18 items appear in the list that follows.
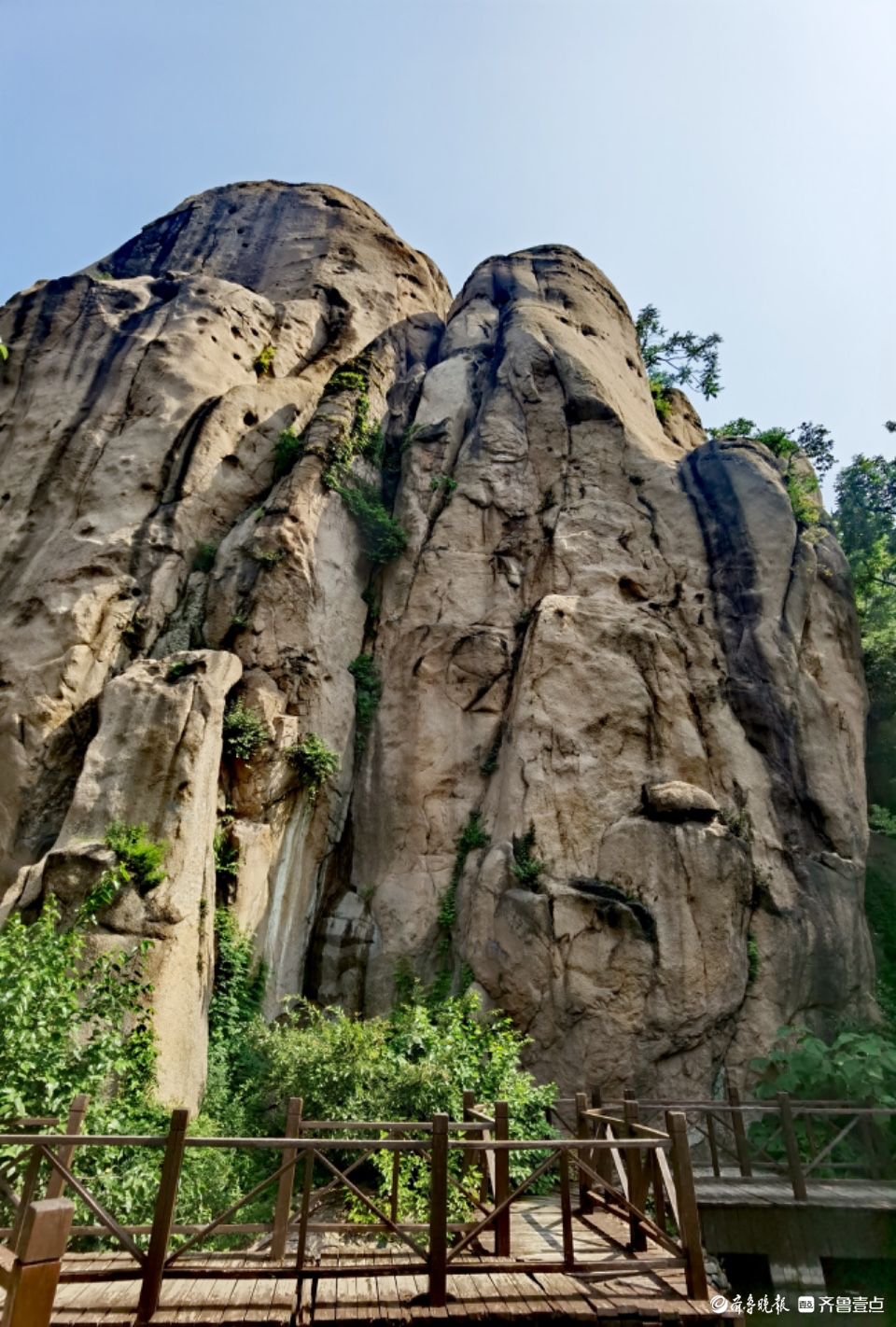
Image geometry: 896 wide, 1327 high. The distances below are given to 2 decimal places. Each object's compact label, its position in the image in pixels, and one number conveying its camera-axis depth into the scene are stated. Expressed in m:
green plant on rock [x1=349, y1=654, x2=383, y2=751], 18.34
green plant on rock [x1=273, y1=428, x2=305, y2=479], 20.94
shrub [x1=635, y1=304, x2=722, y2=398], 33.41
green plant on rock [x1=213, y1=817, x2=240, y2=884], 14.60
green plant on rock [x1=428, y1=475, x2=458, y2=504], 21.12
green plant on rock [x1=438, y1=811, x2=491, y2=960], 15.48
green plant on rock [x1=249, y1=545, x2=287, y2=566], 18.08
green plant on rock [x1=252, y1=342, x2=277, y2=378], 25.23
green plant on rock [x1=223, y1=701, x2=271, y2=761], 15.54
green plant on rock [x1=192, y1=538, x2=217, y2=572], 19.02
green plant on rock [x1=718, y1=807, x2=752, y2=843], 15.19
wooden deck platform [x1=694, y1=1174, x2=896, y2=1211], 9.94
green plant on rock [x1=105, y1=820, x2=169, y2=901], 12.34
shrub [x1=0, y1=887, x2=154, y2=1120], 7.21
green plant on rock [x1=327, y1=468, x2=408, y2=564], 20.23
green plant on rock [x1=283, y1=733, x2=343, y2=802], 16.22
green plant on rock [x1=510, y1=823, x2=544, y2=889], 14.39
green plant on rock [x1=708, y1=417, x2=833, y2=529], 20.03
